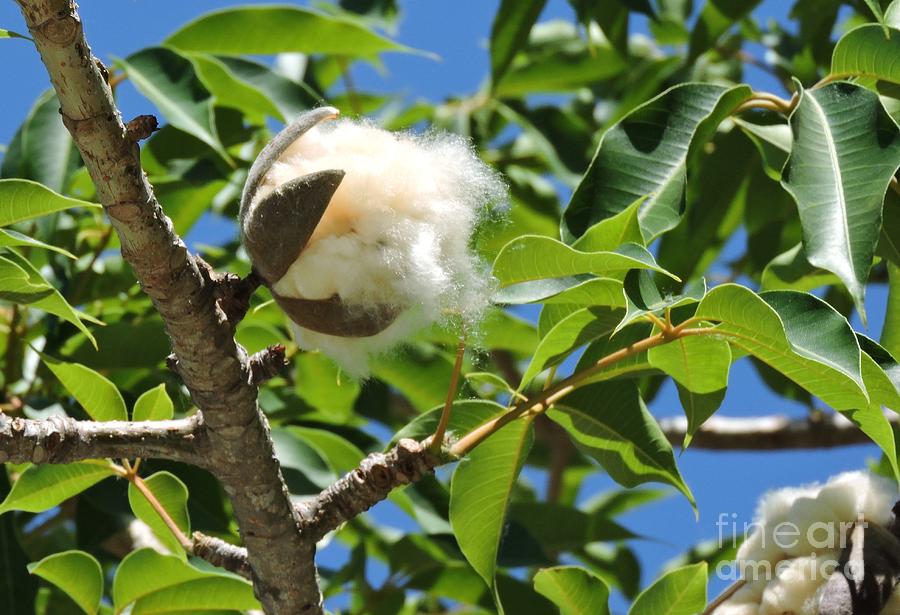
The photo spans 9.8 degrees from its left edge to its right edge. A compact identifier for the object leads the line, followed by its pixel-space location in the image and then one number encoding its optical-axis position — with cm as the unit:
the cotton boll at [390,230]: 225
